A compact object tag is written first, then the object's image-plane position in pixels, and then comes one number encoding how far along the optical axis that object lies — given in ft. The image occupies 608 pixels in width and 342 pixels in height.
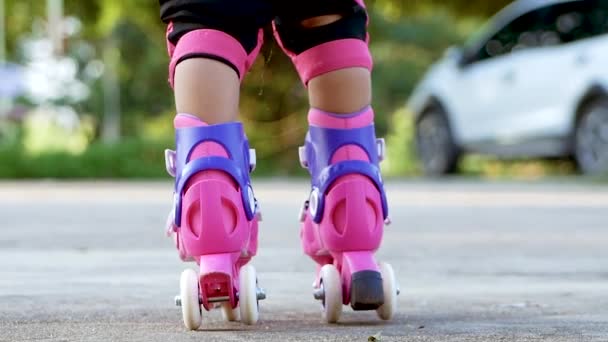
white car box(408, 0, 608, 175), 72.64
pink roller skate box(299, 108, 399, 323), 16.39
